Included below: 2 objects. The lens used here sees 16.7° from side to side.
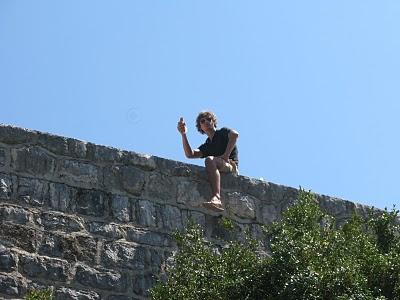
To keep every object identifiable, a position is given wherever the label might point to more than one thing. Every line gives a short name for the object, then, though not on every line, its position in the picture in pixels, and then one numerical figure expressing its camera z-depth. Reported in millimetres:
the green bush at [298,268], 7346
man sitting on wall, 10177
